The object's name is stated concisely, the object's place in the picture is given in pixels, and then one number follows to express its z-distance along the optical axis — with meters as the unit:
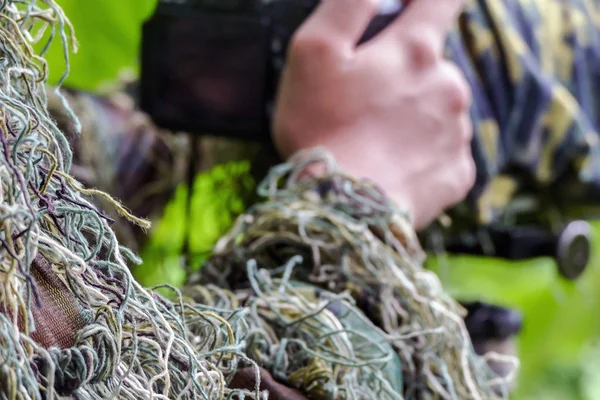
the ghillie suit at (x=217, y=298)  0.49
